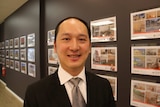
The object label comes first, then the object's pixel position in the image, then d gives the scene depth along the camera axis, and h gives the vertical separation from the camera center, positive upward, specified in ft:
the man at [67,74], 2.97 -0.42
